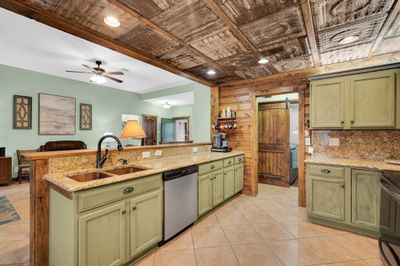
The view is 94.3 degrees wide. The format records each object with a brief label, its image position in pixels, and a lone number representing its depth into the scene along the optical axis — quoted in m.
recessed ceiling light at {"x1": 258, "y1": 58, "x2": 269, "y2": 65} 2.92
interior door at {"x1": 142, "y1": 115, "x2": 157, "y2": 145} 8.09
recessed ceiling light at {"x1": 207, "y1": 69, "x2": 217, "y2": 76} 3.42
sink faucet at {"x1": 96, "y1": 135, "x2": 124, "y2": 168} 2.10
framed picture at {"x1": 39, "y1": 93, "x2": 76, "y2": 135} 5.24
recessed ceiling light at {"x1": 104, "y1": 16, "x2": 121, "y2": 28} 1.85
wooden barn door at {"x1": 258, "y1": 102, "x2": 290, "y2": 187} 4.56
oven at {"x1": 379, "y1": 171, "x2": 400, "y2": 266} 1.51
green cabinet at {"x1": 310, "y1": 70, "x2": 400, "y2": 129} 2.45
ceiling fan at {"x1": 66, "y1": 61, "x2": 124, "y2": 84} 4.17
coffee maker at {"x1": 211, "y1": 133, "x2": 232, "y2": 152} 3.96
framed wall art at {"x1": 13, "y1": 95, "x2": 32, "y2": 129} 4.81
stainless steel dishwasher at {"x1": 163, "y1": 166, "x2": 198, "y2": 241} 2.23
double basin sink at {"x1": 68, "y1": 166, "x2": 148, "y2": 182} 1.96
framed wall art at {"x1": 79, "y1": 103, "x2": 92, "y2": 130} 5.99
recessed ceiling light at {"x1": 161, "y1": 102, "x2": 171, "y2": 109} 8.18
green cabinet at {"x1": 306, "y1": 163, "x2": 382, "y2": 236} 2.32
